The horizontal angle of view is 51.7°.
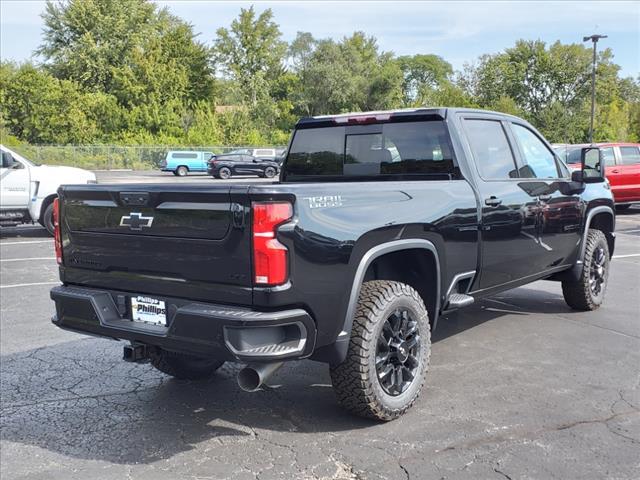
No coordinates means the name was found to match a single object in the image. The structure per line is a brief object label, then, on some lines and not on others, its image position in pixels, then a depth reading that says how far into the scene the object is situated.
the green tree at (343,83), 68.44
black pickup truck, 3.34
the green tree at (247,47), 71.19
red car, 16.33
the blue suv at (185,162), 41.94
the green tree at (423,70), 107.62
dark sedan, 37.94
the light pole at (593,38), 36.47
